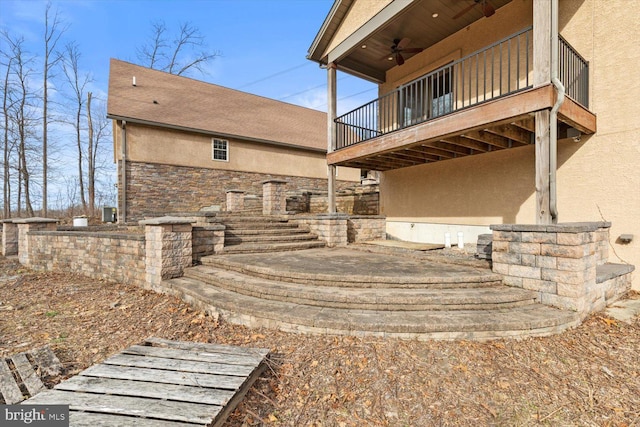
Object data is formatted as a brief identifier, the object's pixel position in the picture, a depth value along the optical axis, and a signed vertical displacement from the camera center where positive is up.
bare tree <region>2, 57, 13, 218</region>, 15.52 +3.02
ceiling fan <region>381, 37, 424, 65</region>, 7.46 +4.45
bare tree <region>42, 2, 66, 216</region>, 15.16 +4.81
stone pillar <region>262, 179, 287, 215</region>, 9.41 +0.50
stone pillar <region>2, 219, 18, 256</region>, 9.24 -0.93
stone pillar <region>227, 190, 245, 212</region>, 10.47 +0.44
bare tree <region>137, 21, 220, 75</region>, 21.56 +11.63
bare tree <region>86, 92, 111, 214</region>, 18.59 +4.49
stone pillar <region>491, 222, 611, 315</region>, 3.39 -0.66
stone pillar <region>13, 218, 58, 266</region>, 7.58 -0.48
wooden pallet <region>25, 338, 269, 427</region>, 1.87 -1.37
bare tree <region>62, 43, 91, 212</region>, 18.80 +5.42
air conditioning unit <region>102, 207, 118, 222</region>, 11.37 -0.13
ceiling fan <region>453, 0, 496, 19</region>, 6.03 +4.49
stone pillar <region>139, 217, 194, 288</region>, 4.96 -0.66
